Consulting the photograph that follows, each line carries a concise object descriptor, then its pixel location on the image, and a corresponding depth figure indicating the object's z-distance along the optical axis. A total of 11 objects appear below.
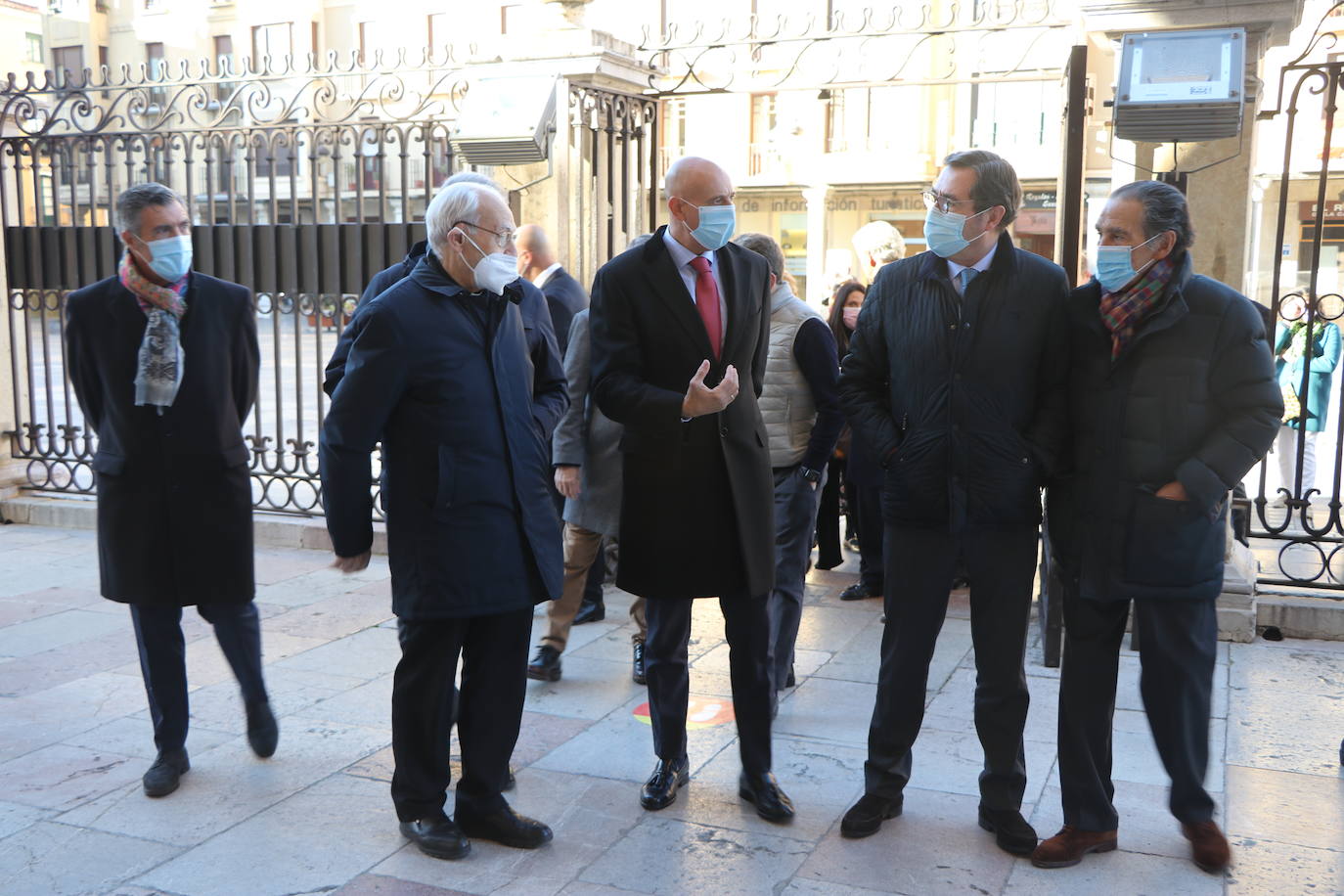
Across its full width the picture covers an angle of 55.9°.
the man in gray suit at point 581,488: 4.61
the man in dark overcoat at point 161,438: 4.05
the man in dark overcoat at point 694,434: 3.77
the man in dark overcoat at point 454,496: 3.44
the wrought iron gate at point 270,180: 7.25
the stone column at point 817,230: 28.91
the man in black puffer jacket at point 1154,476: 3.39
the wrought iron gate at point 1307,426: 5.80
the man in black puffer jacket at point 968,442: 3.54
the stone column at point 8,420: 8.54
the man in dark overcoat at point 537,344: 3.85
